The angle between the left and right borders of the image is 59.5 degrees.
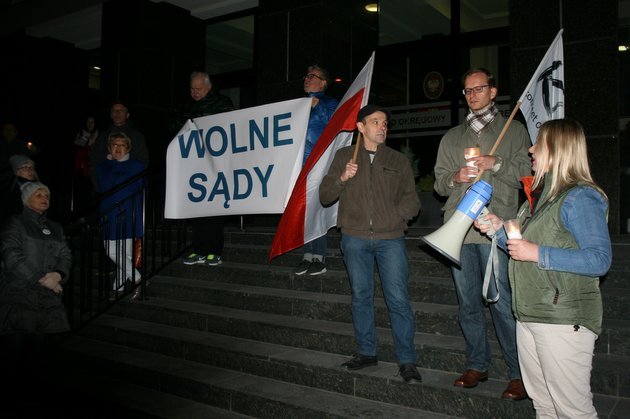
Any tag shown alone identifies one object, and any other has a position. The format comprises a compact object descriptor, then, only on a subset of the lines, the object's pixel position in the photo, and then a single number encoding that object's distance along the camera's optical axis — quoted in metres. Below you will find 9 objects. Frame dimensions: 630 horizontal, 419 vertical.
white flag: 3.75
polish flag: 4.30
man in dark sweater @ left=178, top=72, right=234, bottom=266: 6.56
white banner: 5.67
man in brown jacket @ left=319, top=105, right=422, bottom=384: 3.98
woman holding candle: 2.46
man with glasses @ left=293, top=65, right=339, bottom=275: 5.61
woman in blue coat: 6.53
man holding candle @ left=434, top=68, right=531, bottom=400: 3.59
